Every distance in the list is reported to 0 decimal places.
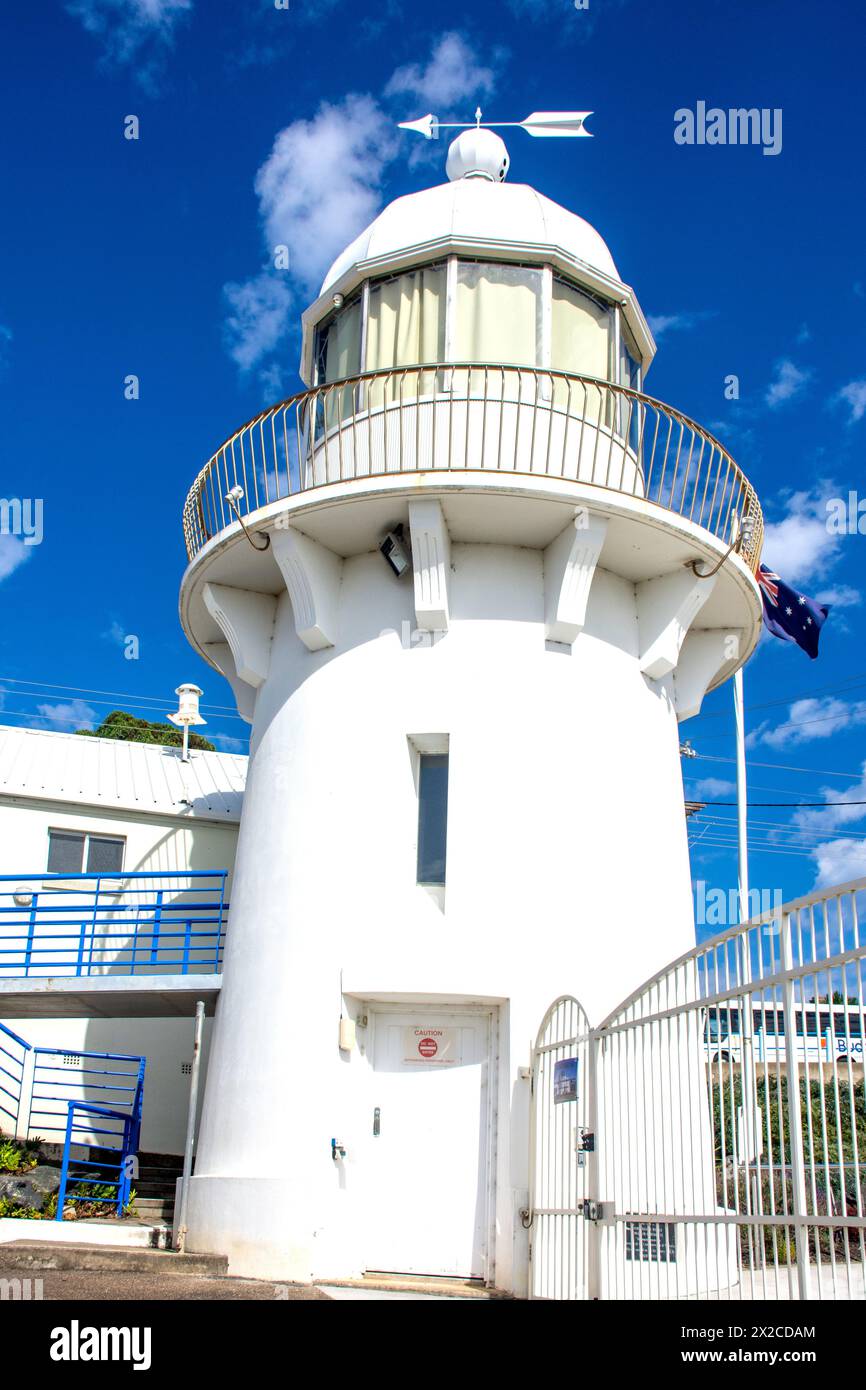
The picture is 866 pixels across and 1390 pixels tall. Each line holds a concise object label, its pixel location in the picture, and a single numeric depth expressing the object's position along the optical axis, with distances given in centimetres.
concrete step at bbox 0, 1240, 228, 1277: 1194
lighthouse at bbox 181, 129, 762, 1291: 1306
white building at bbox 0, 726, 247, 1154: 1772
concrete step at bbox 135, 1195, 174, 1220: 1519
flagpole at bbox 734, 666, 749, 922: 2420
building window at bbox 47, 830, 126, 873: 2005
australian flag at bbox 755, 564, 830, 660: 2009
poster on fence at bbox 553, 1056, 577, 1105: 1133
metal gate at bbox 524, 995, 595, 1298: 1076
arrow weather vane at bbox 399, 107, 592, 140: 1688
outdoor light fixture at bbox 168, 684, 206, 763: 2325
